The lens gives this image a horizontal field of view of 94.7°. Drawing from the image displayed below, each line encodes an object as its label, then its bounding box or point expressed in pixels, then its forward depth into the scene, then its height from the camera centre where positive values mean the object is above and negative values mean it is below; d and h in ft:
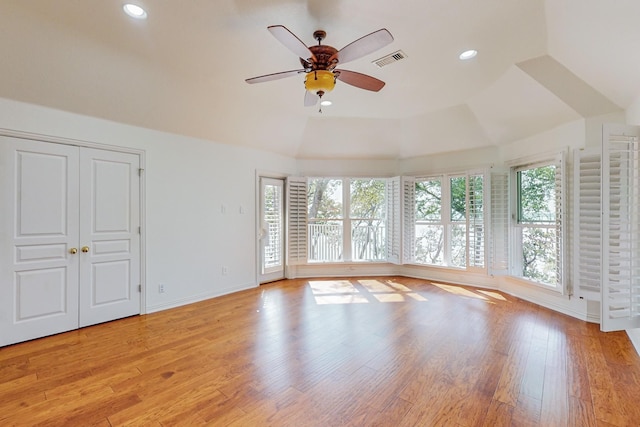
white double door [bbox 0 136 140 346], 9.80 -0.91
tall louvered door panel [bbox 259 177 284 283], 17.78 -1.01
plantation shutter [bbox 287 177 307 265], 18.74 -0.50
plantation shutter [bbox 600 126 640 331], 8.27 -0.77
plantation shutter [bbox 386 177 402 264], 18.86 -0.49
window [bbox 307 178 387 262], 19.77 -0.39
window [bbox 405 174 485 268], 16.47 -0.46
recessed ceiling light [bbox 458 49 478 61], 9.68 +5.34
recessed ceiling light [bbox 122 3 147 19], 7.50 +5.25
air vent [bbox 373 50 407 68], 9.78 +5.29
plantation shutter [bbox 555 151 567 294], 12.53 -0.10
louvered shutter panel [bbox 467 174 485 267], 16.28 -0.47
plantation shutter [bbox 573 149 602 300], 11.25 -0.36
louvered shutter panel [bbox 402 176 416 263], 18.90 -0.17
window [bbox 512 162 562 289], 13.05 -0.52
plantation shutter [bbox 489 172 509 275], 15.42 -0.54
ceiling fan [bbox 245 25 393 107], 6.63 +3.96
